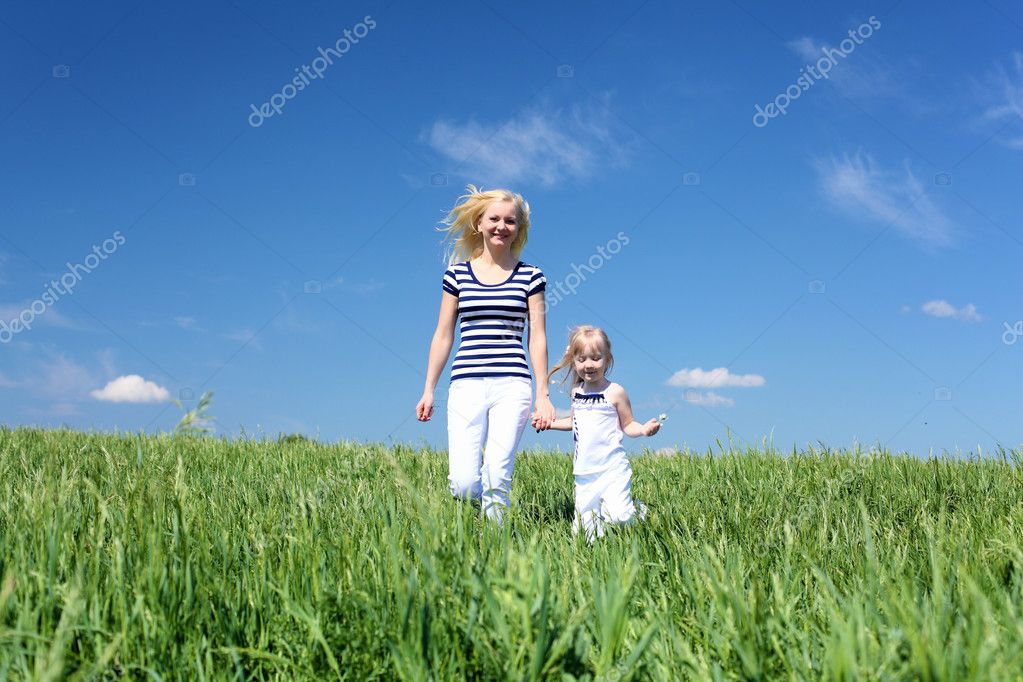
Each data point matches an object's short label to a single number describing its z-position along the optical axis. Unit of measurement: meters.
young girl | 4.94
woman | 5.07
